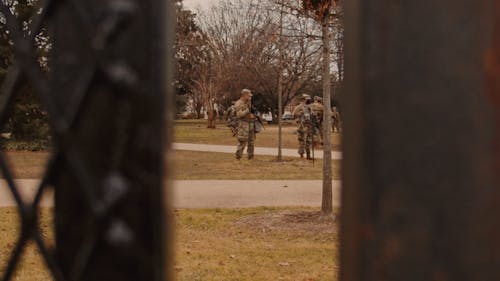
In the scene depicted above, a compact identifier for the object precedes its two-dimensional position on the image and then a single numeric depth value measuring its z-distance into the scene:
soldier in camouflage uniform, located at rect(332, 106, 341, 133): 26.97
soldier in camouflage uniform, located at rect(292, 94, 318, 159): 16.98
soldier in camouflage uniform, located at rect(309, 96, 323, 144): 17.72
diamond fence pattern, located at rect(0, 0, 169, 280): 0.56
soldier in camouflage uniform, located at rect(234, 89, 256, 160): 16.81
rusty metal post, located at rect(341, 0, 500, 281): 0.56
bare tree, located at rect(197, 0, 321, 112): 35.03
